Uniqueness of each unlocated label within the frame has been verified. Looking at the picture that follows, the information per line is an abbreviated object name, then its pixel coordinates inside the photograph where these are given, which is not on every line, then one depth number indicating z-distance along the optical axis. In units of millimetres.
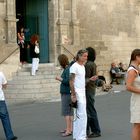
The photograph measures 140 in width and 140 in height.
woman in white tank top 7747
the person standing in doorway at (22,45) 20594
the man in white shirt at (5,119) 9697
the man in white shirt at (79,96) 9302
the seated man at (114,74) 23836
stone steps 17782
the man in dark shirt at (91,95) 10100
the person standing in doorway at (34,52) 19230
